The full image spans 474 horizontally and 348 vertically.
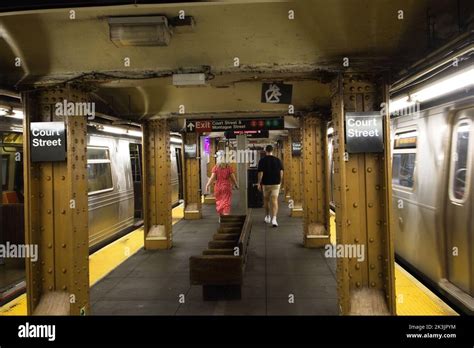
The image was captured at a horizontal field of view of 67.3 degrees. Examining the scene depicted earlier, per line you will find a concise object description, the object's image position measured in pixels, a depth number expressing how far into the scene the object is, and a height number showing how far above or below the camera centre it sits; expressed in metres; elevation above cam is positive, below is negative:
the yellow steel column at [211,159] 15.78 +0.67
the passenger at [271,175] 9.00 -0.06
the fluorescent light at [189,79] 3.40 +0.92
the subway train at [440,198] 3.80 -0.37
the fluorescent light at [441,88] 3.45 +0.90
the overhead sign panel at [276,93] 4.22 +0.95
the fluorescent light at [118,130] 7.51 +1.10
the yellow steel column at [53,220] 3.55 -0.42
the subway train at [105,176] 6.34 +0.03
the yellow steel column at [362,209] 3.38 -0.38
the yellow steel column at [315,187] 7.11 -0.31
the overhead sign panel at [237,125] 8.15 +1.13
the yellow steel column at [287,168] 14.34 +0.17
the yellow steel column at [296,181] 10.73 -0.30
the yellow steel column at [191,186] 10.91 -0.36
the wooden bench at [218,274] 4.45 -1.26
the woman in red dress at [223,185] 7.90 -0.25
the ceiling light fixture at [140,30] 2.47 +1.05
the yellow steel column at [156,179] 7.32 -0.07
